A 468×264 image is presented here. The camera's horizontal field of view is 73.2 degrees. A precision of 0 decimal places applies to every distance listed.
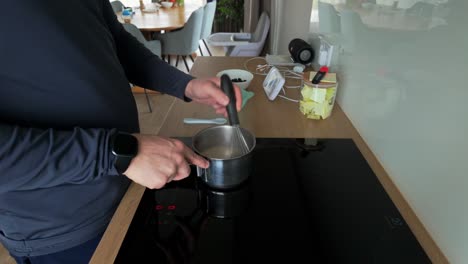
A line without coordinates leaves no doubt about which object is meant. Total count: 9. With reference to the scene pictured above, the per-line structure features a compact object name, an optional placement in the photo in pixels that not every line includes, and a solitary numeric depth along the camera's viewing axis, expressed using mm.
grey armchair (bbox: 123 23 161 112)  2574
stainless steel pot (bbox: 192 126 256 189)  670
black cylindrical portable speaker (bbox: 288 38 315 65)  1366
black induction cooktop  558
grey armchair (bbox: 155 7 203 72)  2997
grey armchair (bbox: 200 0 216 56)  3122
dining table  2848
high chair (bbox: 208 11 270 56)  2367
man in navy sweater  514
